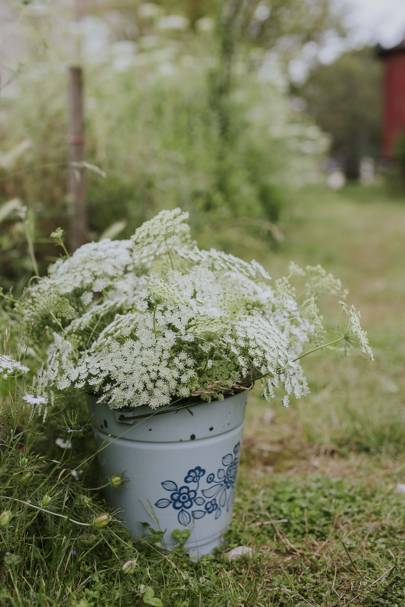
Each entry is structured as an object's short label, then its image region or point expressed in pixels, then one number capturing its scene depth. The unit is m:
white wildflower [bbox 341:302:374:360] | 1.45
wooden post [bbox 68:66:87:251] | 2.83
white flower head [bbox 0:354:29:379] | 1.37
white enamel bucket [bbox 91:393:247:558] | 1.48
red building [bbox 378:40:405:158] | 15.74
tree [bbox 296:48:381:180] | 29.72
